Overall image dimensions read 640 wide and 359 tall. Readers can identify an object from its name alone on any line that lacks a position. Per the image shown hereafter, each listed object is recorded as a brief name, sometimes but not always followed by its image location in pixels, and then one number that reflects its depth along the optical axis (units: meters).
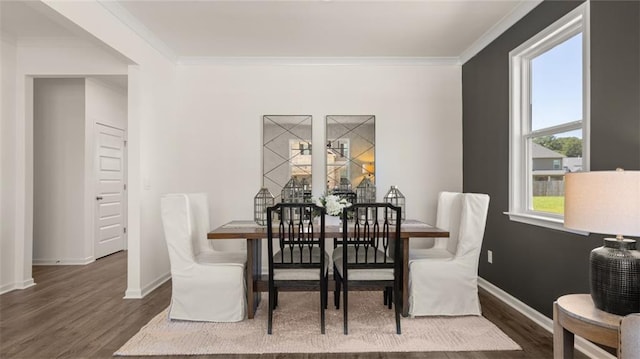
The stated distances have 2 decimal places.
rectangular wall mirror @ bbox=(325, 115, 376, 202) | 4.27
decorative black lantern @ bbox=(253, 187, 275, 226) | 3.22
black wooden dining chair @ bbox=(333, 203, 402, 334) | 2.55
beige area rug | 2.32
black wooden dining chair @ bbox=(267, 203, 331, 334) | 2.55
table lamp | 1.46
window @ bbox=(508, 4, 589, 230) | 2.43
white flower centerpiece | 2.83
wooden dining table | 2.72
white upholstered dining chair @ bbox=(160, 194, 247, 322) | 2.78
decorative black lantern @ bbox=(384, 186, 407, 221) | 3.70
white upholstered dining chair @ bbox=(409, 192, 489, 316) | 2.84
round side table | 1.44
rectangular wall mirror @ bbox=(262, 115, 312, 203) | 4.26
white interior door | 5.10
